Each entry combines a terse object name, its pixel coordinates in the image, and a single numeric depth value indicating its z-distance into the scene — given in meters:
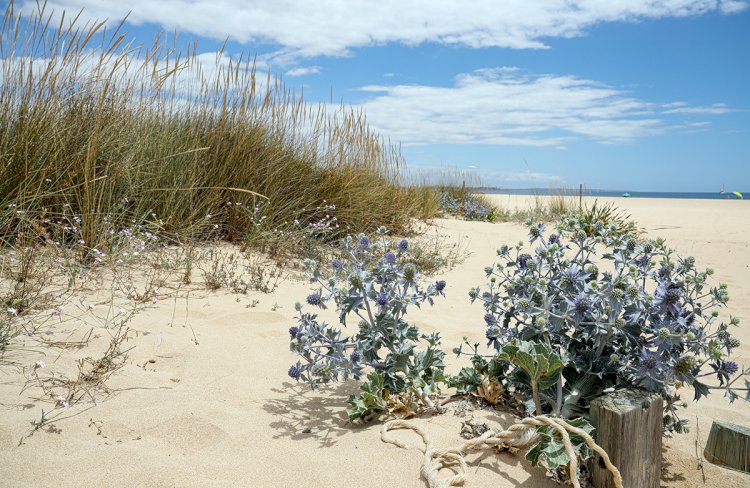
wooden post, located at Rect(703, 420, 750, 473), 2.26
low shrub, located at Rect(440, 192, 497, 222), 12.03
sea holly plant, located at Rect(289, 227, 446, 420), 2.30
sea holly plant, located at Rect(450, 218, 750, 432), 2.04
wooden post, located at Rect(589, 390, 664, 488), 1.85
